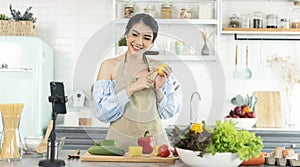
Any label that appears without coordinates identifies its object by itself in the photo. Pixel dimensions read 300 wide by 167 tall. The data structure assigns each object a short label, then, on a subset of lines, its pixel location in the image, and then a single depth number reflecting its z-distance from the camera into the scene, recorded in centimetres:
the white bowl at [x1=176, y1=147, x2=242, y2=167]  226
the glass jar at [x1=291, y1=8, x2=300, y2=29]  538
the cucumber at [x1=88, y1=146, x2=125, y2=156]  255
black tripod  233
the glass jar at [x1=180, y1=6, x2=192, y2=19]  522
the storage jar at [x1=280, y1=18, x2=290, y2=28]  528
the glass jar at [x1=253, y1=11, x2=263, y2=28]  528
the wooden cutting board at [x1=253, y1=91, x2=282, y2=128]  510
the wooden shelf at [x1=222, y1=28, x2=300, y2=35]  520
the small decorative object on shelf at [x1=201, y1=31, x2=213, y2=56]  523
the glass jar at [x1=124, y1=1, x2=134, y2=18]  521
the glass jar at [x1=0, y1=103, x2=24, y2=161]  248
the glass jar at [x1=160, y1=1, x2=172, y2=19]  520
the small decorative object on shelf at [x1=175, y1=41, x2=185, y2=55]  519
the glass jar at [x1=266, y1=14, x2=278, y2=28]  526
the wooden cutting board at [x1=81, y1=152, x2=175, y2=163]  249
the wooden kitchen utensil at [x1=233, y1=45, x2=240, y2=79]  532
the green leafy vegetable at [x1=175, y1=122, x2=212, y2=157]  229
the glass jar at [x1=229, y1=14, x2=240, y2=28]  527
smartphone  240
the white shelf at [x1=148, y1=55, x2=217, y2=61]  519
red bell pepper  262
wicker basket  478
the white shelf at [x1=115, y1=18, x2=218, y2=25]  509
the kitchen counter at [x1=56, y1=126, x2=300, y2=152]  473
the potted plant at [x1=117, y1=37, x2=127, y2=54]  401
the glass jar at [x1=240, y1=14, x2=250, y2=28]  530
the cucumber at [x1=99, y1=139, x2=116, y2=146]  260
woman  280
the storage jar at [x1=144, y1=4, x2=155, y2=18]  522
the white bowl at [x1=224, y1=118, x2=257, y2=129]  474
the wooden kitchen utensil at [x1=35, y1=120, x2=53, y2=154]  262
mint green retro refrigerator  464
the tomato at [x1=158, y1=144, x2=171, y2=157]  254
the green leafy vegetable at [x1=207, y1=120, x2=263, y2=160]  226
